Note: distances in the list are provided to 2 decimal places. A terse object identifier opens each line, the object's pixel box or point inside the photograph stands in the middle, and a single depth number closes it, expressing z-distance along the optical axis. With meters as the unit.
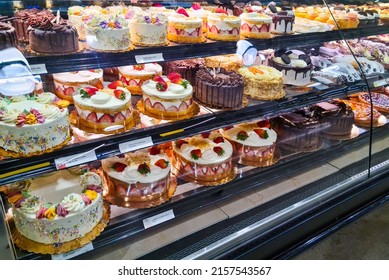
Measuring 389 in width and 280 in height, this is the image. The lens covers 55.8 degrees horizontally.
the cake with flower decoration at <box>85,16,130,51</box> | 2.35
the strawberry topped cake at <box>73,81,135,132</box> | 2.32
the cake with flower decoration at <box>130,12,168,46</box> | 2.55
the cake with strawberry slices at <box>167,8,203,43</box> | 2.74
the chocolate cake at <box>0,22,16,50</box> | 2.06
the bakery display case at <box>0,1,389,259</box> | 2.13
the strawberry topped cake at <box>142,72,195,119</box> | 2.59
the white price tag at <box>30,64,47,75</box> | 1.98
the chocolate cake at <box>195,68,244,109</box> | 2.74
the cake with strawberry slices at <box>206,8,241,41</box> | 2.92
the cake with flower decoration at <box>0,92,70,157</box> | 1.91
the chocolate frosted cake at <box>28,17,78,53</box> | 2.15
